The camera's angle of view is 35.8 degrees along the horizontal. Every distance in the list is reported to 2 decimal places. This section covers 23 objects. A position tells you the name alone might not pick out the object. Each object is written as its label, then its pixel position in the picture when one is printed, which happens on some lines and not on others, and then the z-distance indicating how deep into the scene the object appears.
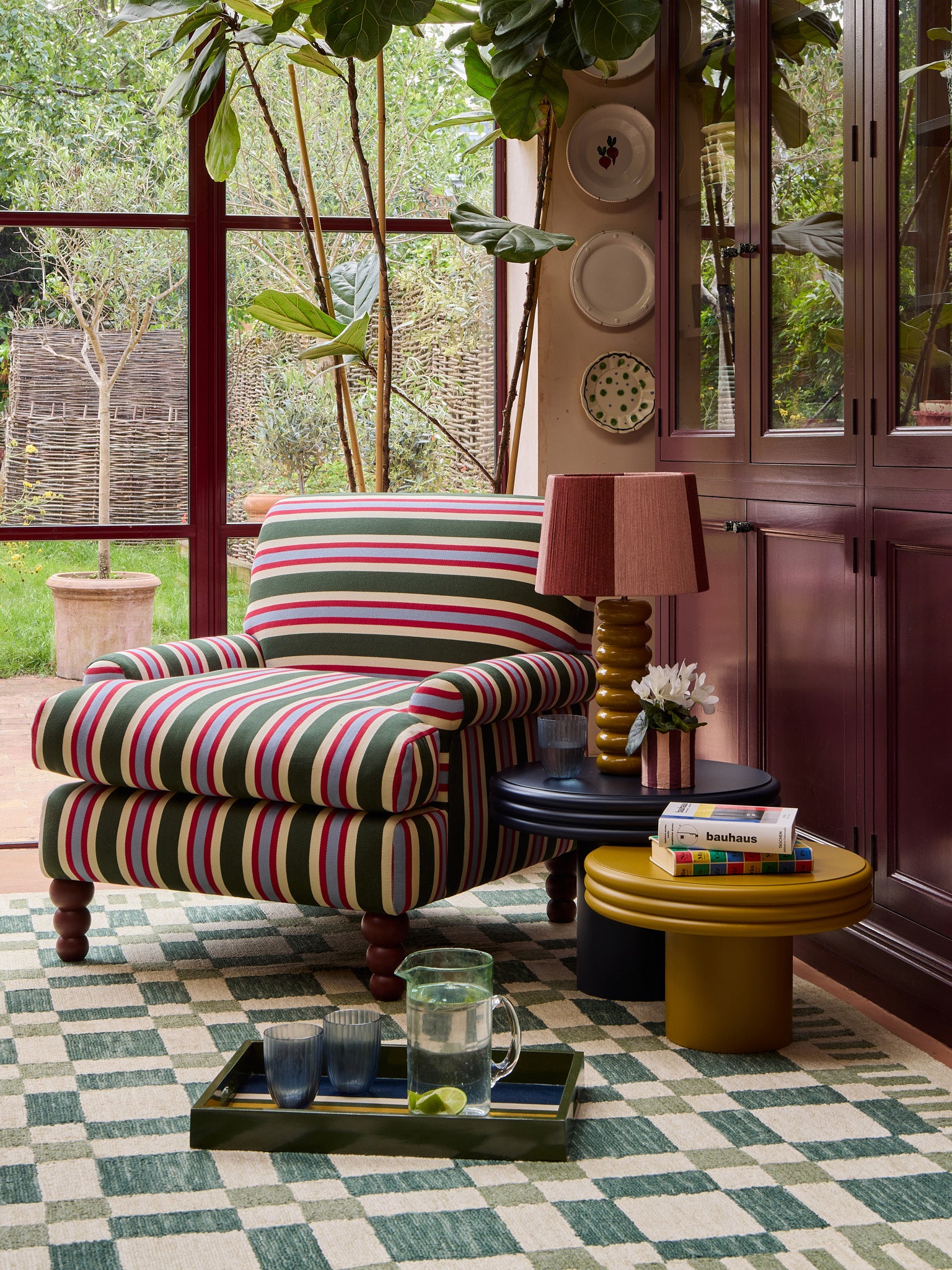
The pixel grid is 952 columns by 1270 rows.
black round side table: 2.53
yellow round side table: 2.28
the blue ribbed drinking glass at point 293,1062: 1.97
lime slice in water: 1.98
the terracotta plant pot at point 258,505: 4.15
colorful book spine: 2.33
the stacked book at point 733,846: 2.32
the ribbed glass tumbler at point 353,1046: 2.01
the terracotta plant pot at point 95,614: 4.12
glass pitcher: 1.92
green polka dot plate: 3.91
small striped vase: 2.61
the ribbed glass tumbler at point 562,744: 2.67
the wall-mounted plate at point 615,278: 3.91
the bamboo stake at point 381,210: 3.79
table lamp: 2.70
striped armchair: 2.63
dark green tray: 1.98
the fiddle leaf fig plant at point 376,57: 3.39
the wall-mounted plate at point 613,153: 3.84
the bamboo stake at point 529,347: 3.82
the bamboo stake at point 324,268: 3.84
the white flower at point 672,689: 2.63
